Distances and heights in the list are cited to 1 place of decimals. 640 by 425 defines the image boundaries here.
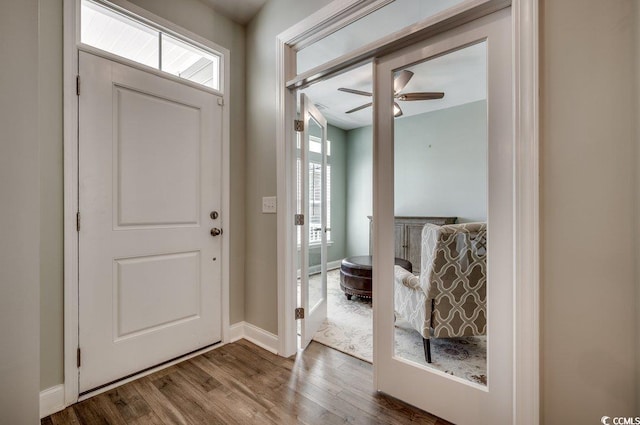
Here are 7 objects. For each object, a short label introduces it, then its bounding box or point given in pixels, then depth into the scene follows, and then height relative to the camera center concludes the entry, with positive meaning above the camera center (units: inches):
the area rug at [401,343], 58.8 -35.5
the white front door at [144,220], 66.3 -2.0
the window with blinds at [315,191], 96.1 +7.4
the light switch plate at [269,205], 86.7 +2.3
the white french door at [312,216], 89.0 -1.4
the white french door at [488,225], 50.1 -3.8
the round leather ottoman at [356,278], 123.7 -30.3
